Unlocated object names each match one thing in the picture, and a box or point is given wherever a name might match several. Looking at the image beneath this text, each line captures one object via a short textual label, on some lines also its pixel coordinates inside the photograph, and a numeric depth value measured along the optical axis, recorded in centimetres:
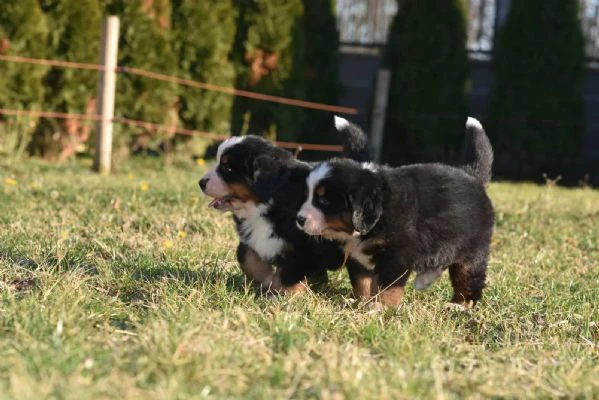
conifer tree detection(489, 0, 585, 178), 1013
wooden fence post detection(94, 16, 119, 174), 756
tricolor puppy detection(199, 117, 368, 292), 368
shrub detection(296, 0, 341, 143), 1024
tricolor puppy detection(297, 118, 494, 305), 350
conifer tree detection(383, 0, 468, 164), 1005
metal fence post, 943
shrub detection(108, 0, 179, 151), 874
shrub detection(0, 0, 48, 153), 826
